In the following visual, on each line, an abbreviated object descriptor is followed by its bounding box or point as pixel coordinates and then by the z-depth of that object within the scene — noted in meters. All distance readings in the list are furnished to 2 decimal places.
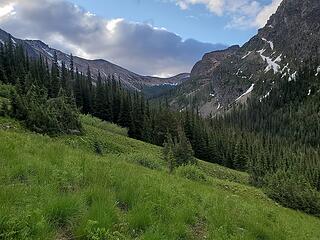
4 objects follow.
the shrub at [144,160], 18.80
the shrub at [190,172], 19.52
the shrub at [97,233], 4.86
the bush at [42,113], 26.36
